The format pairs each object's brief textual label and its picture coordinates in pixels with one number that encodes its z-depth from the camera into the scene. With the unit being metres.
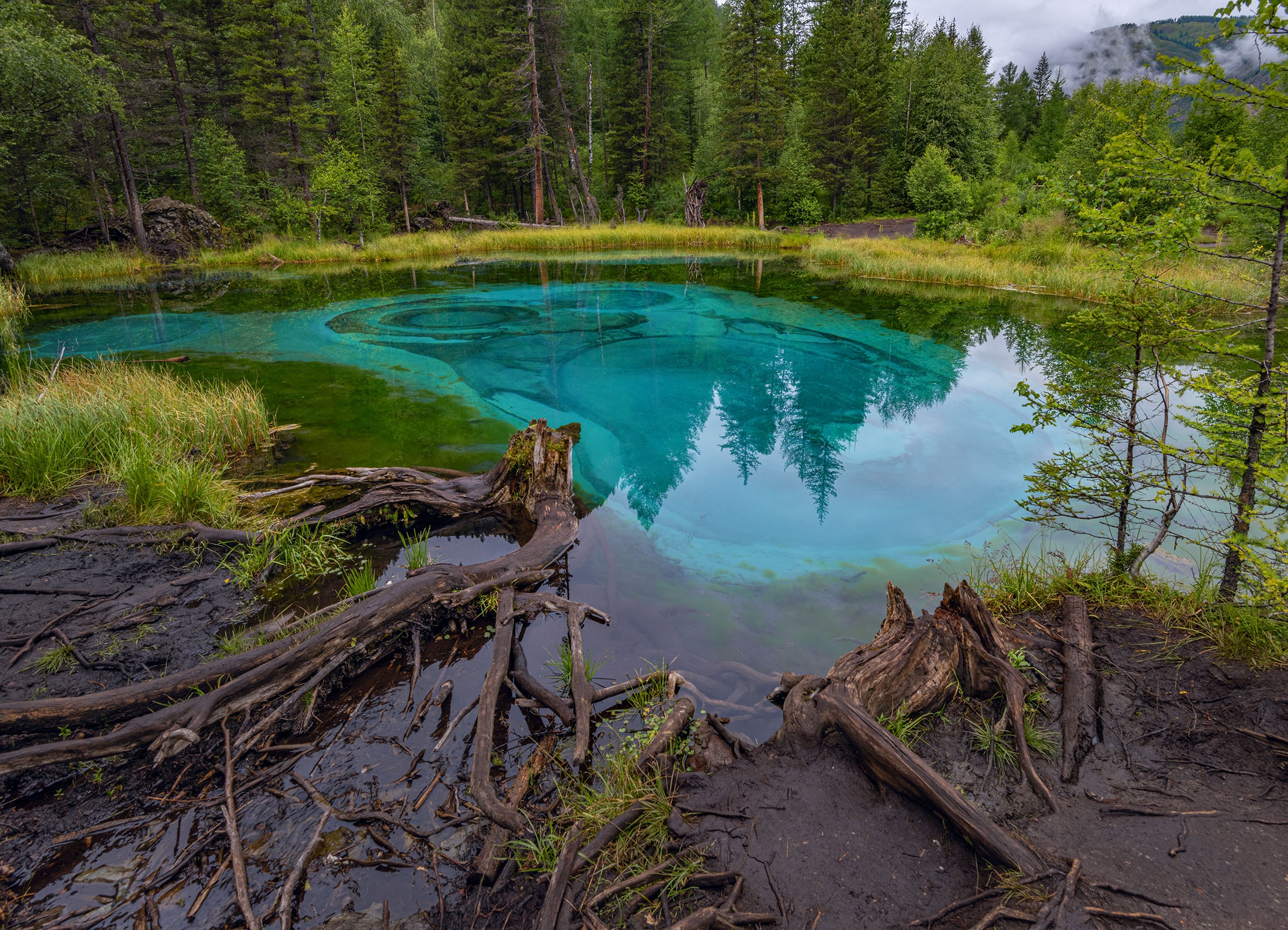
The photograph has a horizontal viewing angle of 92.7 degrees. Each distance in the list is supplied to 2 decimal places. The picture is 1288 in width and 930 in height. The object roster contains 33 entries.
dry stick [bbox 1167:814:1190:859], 2.01
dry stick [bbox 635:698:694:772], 2.51
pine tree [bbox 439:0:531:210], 30.20
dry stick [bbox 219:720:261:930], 1.97
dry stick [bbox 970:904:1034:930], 1.77
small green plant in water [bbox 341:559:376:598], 3.95
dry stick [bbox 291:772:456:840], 2.38
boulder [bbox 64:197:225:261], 23.69
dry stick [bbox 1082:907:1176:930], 1.74
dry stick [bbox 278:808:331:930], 2.03
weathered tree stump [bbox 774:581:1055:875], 2.38
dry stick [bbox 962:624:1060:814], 2.35
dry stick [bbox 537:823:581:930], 1.89
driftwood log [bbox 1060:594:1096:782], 2.55
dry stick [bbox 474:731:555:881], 2.23
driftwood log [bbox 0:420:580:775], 2.56
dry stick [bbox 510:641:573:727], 2.99
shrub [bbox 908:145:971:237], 25.19
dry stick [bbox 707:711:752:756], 2.73
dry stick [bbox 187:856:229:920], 2.13
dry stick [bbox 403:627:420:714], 3.18
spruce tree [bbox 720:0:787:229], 28.73
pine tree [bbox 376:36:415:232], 29.02
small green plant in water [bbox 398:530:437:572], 4.29
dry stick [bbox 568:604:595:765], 2.64
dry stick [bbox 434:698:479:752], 2.71
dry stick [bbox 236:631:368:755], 2.72
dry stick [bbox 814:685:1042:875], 2.00
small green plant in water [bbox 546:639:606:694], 3.45
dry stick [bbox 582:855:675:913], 1.94
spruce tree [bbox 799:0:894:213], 33.06
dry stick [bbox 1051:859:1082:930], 1.75
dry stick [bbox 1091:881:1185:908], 1.84
